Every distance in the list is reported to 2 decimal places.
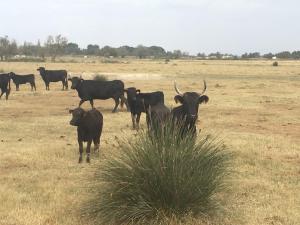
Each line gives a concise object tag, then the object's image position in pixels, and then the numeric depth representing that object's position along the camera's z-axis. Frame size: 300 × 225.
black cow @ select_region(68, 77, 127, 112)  20.66
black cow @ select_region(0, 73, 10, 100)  24.81
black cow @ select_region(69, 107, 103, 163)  10.65
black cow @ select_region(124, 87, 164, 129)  15.19
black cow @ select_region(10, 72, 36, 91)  30.14
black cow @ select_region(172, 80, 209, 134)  10.34
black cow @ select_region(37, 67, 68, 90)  31.41
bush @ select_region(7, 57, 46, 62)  86.94
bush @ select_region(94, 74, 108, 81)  32.38
